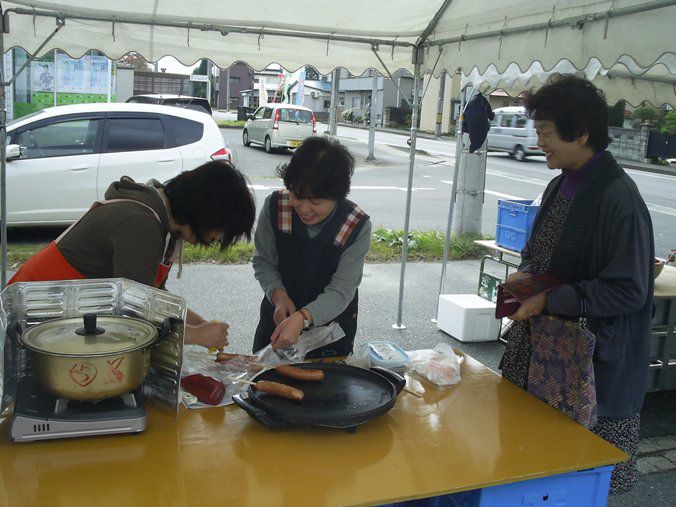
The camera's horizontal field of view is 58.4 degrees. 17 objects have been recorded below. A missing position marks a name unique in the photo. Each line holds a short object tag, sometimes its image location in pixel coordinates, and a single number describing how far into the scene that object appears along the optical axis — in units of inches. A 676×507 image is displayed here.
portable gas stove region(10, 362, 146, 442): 56.4
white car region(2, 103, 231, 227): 258.2
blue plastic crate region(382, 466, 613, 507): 60.7
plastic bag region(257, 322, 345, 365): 82.0
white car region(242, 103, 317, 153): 677.9
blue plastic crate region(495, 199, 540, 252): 178.9
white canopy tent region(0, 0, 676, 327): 125.8
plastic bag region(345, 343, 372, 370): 81.3
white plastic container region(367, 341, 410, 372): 83.4
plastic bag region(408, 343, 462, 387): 81.2
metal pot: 54.4
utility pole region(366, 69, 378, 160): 616.6
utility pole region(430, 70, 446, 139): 1149.9
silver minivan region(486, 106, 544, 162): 810.8
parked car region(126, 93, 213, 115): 546.0
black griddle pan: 62.9
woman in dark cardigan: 76.1
